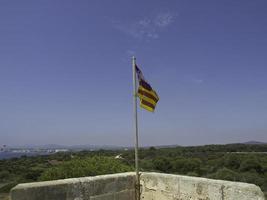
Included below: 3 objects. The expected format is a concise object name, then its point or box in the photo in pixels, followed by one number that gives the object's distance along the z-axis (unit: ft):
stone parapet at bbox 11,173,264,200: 13.29
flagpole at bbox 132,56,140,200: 18.37
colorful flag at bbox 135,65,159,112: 19.97
